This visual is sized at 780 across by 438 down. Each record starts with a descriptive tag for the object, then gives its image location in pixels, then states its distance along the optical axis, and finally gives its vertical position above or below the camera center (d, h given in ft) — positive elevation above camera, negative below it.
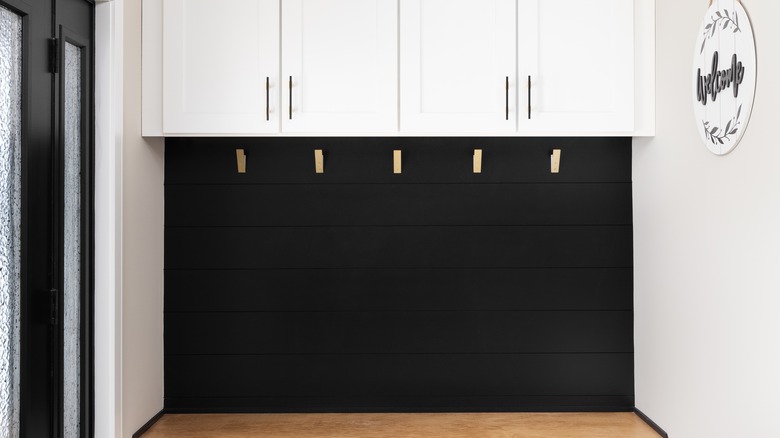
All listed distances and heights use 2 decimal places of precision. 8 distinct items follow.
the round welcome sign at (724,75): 6.59 +1.54
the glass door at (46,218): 6.11 -0.03
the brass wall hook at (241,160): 9.79 +0.85
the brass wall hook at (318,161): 9.74 +0.83
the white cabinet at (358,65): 8.97 +2.11
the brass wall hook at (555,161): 9.78 +0.84
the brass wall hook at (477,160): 9.78 +0.85
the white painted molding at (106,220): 7.90 -0.06
